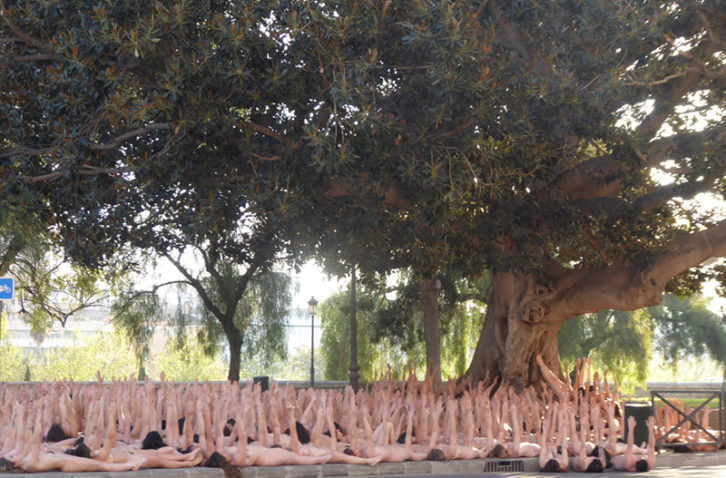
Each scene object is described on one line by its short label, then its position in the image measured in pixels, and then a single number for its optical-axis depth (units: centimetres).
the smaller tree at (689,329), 4562
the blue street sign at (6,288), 1316
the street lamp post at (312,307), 2612
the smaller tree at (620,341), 3070
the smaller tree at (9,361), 4400
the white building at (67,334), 4844
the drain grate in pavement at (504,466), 1118
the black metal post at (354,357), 2281
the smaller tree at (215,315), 2690
